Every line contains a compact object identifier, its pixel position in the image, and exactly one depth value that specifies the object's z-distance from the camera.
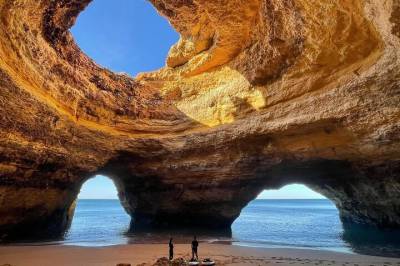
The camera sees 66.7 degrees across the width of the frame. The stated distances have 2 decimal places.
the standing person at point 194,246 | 9.49
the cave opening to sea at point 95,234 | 14.91
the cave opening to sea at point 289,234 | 15.50
